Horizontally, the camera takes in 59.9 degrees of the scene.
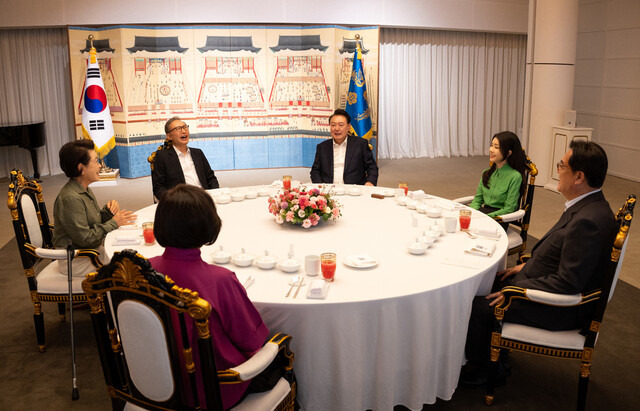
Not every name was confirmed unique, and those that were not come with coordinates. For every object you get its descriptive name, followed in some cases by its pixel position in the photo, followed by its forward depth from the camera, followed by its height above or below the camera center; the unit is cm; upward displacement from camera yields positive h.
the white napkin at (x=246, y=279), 251 -80
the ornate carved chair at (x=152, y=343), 176 -81
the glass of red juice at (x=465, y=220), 332 -70
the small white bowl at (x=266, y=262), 272 -77
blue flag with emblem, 886 +0
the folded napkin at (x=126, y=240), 319 -77
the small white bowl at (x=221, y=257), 279 -76
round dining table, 239 -94
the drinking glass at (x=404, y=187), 419 -64
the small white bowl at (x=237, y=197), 421 -70
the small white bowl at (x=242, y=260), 274 -76
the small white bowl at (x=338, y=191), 441 -70
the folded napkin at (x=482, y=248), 294 -79
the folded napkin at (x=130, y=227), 351 -77
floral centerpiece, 334 -63
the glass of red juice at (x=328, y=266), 253 -73
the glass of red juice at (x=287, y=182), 431 -61
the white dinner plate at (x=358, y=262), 271 -78
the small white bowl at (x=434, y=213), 365 -72
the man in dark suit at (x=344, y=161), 524 -56
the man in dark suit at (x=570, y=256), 255 -73
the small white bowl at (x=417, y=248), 290 -76
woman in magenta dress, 191 -60
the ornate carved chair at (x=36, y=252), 325 -85
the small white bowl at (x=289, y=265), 266 -77
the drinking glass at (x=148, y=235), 309 -72
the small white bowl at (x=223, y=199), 410 -70
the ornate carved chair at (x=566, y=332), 255 -109
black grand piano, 799 -44
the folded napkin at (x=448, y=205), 390 -73
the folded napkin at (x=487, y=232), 328 -77
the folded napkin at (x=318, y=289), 239 -80
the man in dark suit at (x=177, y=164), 488 -53
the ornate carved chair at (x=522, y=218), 400 -85
